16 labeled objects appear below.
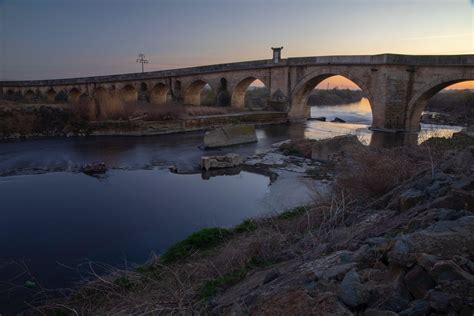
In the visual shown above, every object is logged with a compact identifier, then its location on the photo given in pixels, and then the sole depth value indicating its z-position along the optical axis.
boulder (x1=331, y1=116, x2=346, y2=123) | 24.06
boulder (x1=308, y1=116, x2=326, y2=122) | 24.73
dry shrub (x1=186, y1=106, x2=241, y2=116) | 22.67
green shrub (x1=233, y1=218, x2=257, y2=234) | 5.79
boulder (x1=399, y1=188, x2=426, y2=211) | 3.66
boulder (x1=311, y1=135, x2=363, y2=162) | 11.48
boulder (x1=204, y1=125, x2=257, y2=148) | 14.61
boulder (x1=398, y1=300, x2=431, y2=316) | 1.81
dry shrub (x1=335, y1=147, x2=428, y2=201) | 5.33
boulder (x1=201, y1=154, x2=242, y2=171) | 11.00
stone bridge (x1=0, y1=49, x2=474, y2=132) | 16.91
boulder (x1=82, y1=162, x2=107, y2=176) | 10.68
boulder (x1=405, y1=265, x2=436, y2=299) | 1.94
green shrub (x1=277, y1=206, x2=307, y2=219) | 6.00
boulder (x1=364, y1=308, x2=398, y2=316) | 1.80
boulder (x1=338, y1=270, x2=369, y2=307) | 2.05
